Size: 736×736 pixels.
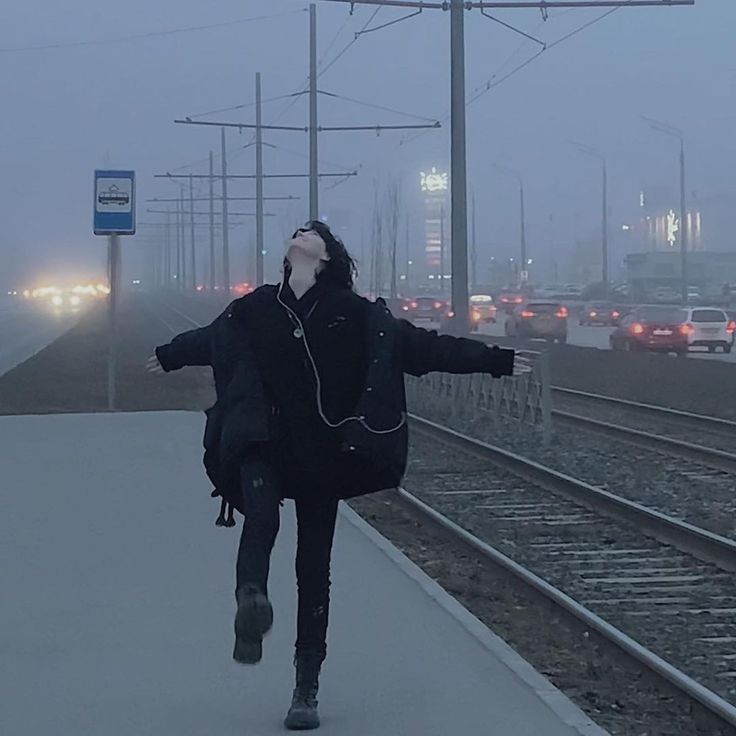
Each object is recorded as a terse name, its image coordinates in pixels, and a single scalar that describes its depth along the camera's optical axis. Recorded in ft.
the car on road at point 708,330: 150.41
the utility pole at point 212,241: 232.51
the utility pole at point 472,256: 310.63
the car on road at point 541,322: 170.60
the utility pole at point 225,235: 216.74
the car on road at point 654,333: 145.28
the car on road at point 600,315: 233.35
